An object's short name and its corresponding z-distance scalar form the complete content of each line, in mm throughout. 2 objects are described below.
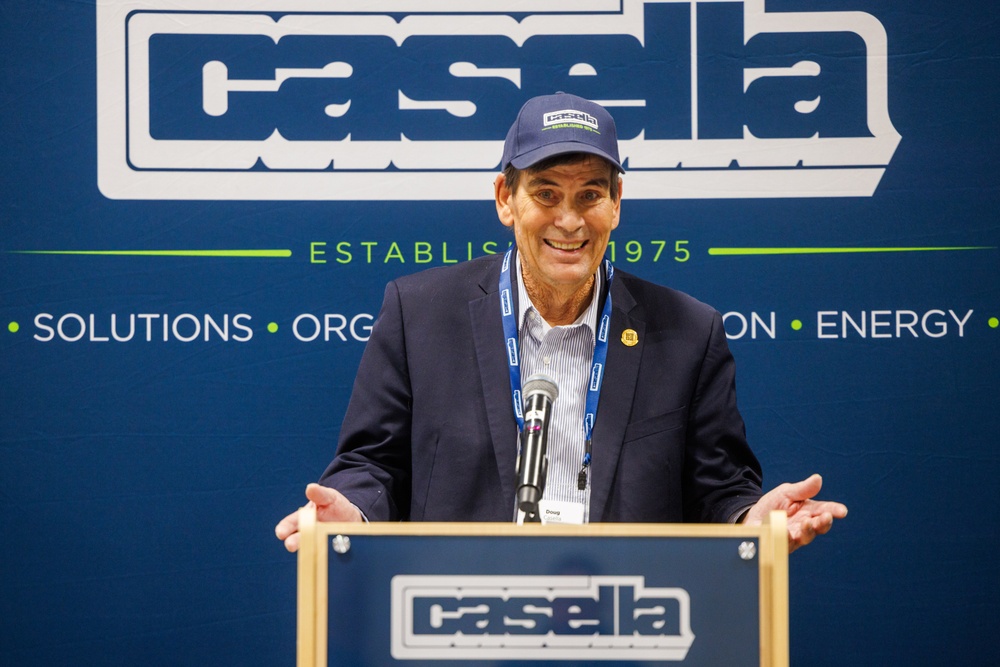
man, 5532
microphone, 4877
